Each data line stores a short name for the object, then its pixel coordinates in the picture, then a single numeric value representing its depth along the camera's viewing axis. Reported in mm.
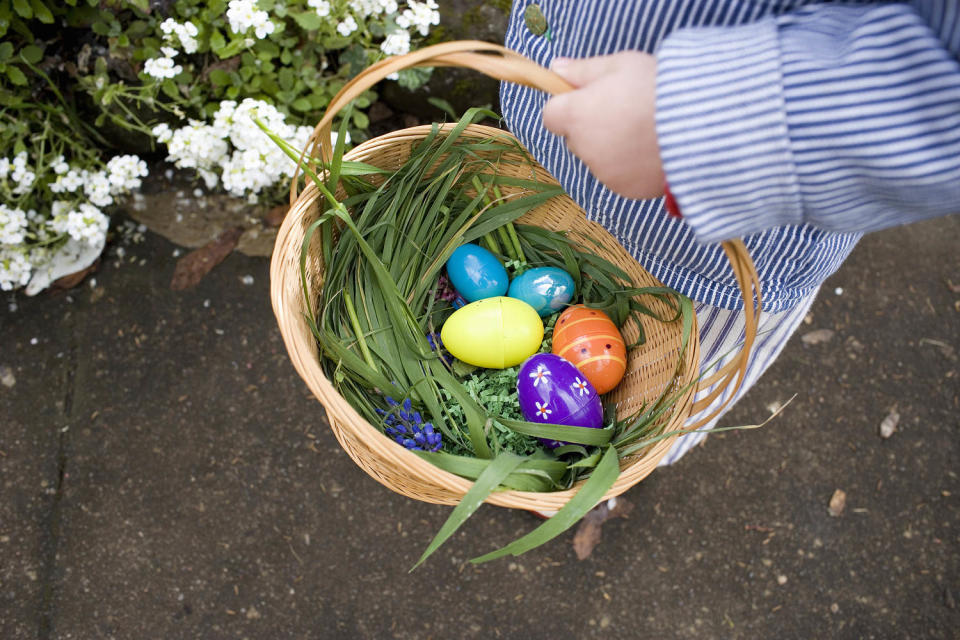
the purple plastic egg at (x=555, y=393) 695
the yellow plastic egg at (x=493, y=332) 720
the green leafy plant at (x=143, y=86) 778
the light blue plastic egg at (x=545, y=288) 751
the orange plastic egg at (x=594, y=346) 720
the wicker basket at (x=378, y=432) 576
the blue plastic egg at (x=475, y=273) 748
